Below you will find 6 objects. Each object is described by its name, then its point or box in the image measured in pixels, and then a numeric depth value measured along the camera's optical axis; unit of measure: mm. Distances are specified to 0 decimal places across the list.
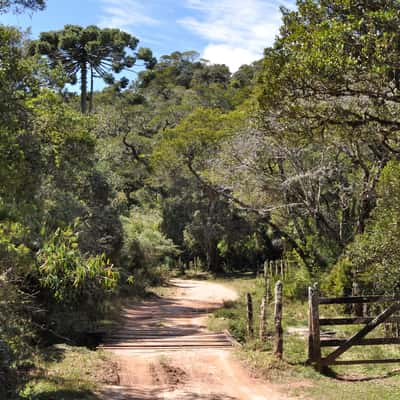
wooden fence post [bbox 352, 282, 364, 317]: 15220
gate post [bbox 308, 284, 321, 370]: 9672
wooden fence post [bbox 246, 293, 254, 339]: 12406
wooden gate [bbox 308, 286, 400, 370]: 9617
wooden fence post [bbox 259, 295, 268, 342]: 11555
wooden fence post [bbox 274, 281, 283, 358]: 10016
